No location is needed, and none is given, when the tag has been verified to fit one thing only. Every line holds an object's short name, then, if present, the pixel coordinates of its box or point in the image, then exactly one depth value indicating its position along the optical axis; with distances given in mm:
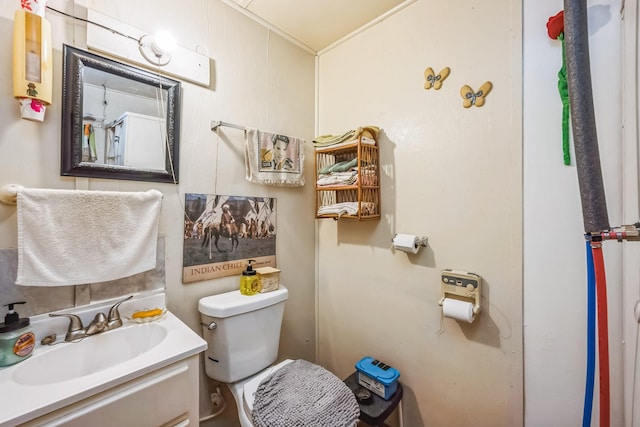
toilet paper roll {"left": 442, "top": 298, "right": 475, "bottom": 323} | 1040
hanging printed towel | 1378
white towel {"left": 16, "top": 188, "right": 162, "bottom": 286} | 817
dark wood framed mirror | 942
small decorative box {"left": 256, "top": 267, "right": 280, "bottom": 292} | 1307
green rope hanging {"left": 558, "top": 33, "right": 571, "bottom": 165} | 884
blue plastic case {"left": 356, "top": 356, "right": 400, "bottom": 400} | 1216
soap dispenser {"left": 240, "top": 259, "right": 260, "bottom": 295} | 1273
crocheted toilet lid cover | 922
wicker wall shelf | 1319
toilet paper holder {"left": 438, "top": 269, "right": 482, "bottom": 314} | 1077
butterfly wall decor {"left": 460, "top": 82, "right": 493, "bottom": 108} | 1075
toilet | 1145
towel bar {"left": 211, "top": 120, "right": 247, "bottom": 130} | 1265
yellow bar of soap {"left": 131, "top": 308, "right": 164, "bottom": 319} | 1027
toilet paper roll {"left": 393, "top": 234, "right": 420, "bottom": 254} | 1213
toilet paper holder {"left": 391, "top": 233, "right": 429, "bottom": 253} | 1221
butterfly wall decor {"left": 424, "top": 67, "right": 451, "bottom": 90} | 1186
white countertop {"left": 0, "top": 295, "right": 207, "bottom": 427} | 604
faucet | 909
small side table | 1098
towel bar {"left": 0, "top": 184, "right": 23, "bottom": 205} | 801
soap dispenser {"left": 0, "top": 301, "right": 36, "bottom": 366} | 755
